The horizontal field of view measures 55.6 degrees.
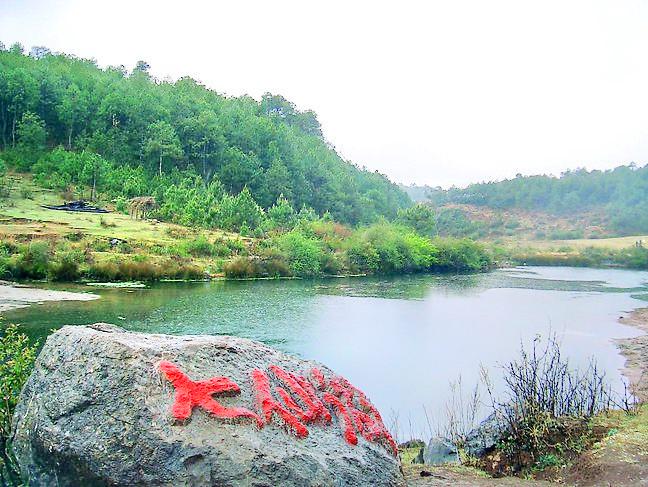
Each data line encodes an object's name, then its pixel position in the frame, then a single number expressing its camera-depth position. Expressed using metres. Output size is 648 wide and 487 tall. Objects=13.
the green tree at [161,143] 68.38
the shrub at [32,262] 31.67
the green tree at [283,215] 60.23
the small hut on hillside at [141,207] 49.08
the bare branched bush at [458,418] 10.34
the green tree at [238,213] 52.34
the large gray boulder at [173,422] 4.97
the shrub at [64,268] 32.41
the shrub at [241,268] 40.44
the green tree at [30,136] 59.25
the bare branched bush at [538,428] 8.66
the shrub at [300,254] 45.41
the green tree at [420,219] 74.62
